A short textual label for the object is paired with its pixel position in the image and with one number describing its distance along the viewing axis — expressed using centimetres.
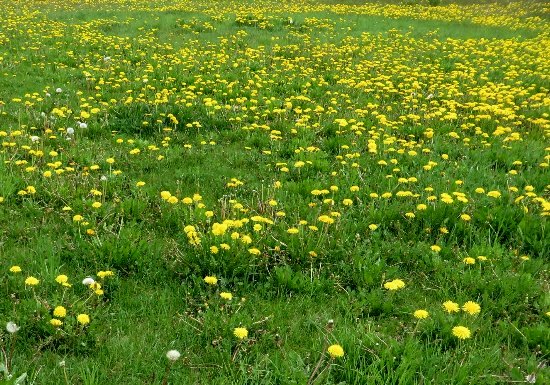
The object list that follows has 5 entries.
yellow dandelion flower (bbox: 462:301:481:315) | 332
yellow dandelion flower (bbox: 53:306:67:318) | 312
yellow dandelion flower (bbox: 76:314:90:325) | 309
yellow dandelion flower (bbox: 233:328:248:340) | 304
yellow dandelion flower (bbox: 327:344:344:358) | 286
